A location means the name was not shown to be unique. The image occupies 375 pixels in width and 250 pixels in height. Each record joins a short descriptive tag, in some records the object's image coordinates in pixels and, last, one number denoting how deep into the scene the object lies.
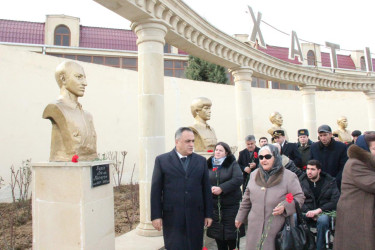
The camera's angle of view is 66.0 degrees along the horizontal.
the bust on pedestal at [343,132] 9.54
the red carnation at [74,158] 3.03
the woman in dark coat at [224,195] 3.46
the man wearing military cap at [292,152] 5.27
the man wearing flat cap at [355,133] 7.07
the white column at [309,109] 10.84
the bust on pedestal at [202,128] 5.21
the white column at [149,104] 4.77
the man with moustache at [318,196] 3.46
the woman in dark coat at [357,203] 2.60
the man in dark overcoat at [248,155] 5.32
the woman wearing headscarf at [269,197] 2.64
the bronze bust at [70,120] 3.15
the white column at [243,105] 8.12
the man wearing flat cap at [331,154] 4.31
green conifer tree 16.81
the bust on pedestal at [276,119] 7.90
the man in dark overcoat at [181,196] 2.92
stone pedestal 2.98
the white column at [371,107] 13.08
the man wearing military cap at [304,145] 5.55
